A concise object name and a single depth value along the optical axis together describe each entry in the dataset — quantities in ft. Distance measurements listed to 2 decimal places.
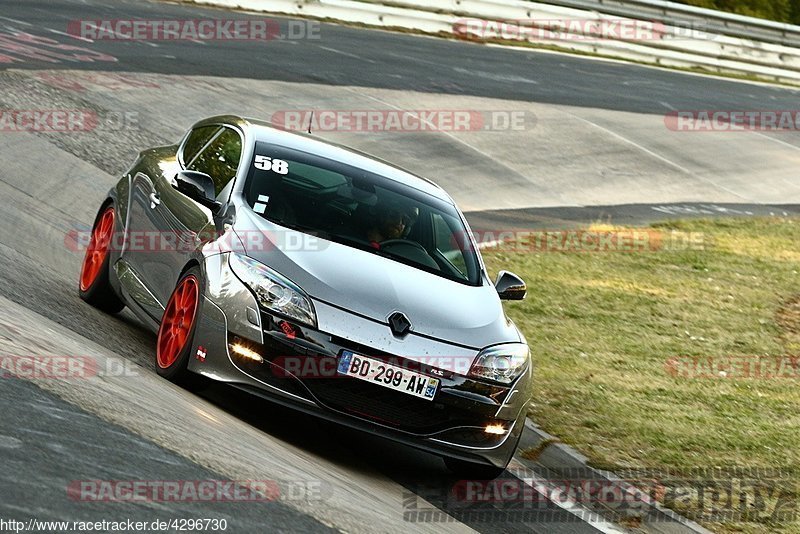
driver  53.11
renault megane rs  46.06
